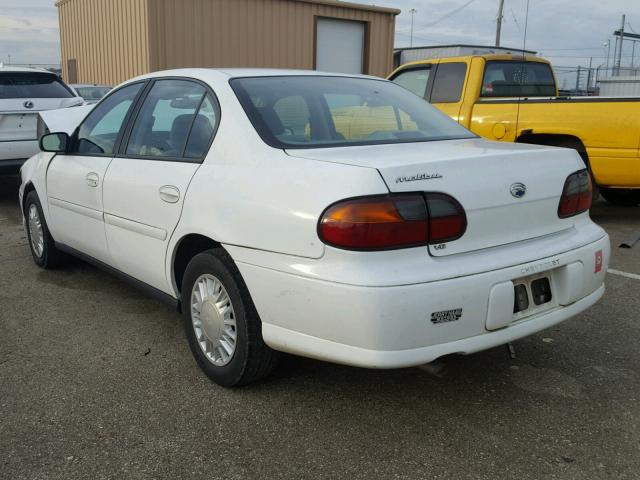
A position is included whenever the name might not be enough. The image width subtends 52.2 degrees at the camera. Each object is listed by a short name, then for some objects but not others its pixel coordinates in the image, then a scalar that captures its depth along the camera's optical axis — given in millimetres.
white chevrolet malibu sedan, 2395
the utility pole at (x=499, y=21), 33188
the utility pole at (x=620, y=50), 23031
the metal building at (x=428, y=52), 23562
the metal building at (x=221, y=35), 16516
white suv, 7855
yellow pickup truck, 6234
